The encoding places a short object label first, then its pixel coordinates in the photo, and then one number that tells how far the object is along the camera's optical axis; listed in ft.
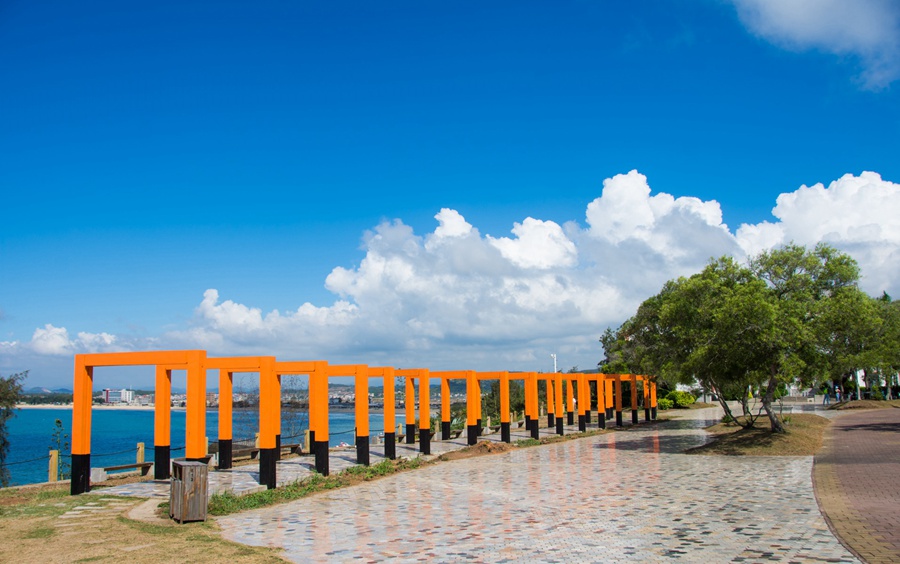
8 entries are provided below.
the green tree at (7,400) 86.43
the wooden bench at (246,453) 71.77
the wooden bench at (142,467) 61.02
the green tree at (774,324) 67.87
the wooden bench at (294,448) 78.75
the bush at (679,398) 173.88
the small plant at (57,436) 75.03
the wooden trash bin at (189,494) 38.24
